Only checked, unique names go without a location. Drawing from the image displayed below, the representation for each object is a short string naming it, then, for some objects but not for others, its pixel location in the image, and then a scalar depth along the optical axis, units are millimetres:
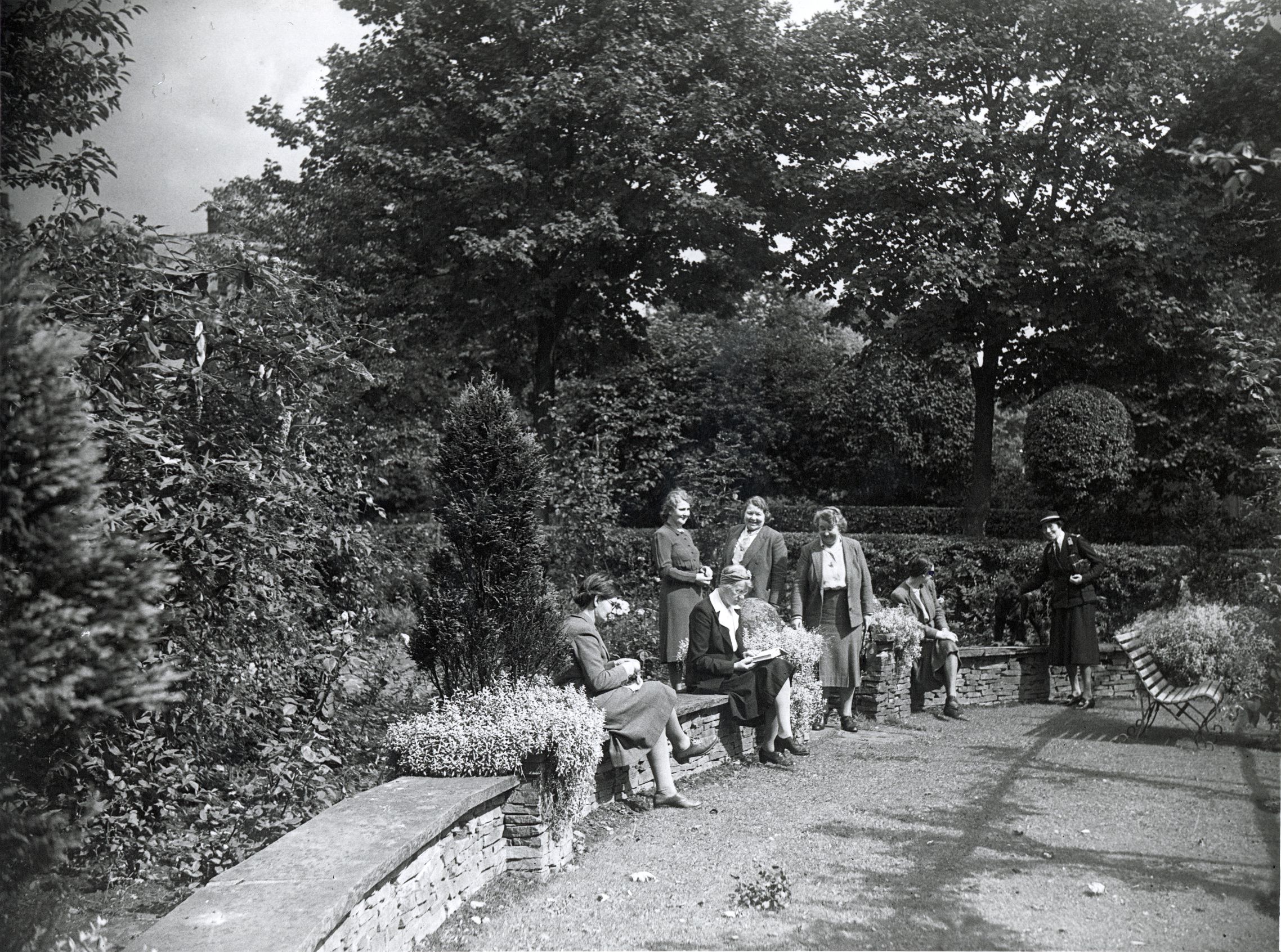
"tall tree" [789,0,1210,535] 15133
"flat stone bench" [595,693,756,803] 6926
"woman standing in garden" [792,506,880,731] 9594
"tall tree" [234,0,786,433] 15555
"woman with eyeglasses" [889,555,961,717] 10523
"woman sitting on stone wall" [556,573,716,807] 6750
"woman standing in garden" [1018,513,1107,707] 10828
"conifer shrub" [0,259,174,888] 2682
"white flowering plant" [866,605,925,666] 10375
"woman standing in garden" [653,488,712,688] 9320
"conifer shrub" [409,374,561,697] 6125
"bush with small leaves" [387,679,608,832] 5633
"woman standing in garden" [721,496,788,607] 9828
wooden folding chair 8523
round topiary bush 15062
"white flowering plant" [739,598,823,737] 8805
